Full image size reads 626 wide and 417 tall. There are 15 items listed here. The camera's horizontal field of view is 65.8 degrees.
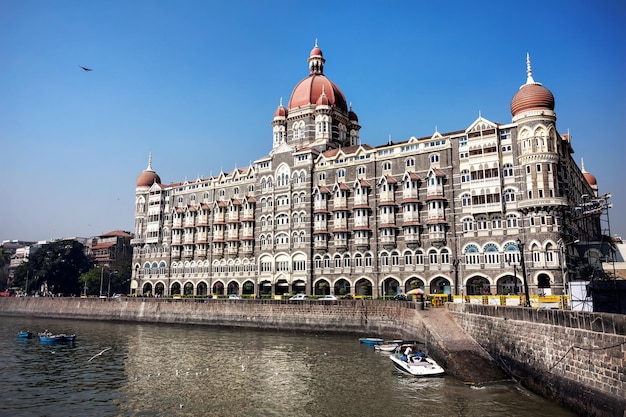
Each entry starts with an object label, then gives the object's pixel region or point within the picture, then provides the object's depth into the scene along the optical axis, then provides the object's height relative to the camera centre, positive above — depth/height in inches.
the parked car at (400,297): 2520.3 -45.8
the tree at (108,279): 4635.8 +95.2
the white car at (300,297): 2964.6 -51.8
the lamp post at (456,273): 2680.1 +84.9
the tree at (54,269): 4668.3 +186.9
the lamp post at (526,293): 1671.0 -17.5
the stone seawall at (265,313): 2341.3 -144.6
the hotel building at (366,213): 2522.1 +481.9
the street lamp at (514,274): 2441.9 +72.0
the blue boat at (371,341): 2060.0 -222.7
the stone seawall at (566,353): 920.9 -149.0
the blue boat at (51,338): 2265.0 -230.4
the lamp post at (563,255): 2353.8 +163.2
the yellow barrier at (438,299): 2138.0 -51.4
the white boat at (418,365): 1450.5 -233.4
